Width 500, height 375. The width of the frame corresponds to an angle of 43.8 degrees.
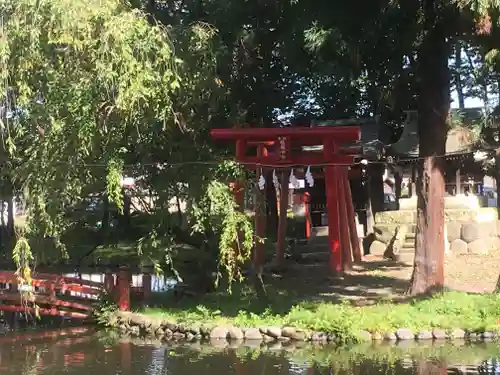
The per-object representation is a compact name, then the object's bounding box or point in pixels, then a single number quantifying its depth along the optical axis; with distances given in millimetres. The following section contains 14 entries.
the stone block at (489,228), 19719
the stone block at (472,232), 19516
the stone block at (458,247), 19547
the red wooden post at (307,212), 25625
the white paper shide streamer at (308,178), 15505
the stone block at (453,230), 20016
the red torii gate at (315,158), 13699
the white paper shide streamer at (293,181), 15711
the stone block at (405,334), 10922
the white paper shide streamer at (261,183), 13109
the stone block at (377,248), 21234
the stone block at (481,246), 19203
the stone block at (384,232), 21266
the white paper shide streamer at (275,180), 15922
